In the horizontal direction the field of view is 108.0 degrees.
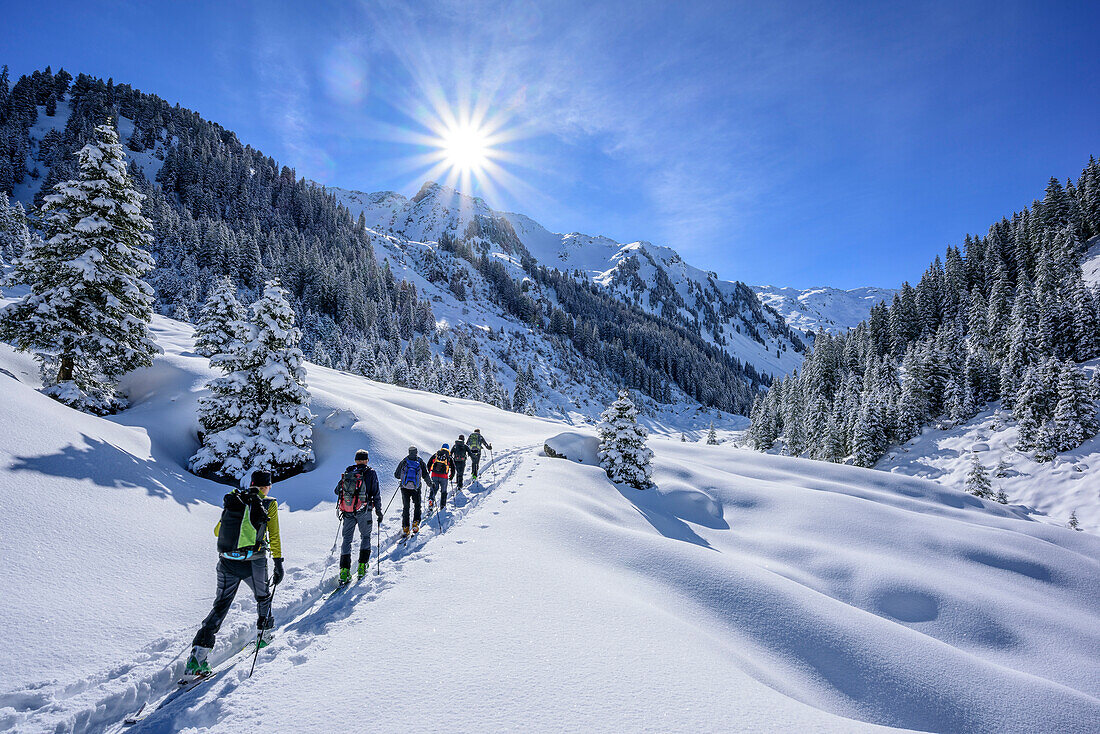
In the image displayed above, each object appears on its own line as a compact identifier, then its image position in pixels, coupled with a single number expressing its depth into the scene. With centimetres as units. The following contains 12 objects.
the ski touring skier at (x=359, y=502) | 792
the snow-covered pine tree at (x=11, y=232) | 5069
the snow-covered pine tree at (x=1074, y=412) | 3269
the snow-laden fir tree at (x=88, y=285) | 1309
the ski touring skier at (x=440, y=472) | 1228
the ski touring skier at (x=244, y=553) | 498
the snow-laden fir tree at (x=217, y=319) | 2455
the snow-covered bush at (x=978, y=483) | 3027
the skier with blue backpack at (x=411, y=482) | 1034
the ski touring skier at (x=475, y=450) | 1614
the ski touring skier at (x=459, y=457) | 1443
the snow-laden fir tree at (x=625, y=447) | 1805
